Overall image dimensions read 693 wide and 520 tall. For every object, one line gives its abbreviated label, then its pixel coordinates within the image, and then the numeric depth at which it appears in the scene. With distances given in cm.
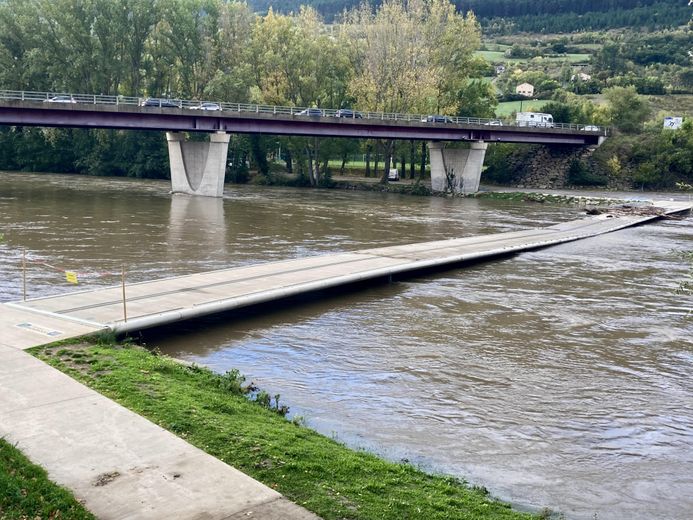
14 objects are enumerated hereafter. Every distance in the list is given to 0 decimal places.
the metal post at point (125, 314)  1914
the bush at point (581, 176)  8962
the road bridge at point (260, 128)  6003
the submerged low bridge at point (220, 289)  1911
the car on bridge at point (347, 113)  7650
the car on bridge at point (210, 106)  7051
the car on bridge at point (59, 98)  6659
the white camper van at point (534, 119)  9519
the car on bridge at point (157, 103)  6644
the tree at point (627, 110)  9975
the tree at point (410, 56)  8419
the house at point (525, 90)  14912
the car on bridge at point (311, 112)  7175
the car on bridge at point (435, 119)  8131
